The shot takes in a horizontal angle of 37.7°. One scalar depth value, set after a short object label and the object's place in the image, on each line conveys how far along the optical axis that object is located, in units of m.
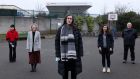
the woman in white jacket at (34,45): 6.88
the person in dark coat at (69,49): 4.41
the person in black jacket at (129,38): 7.92
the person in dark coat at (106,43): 6.73
